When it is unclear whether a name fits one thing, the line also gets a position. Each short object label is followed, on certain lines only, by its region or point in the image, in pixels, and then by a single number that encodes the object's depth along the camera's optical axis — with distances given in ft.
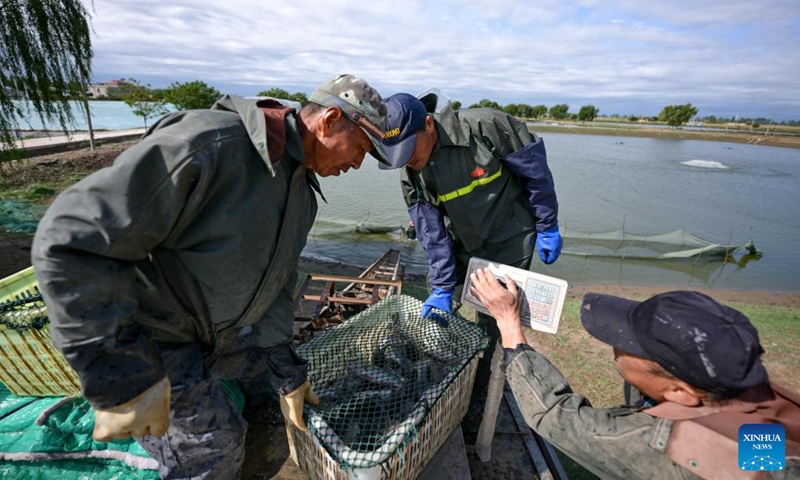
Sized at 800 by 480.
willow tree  25.07
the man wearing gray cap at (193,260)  3.77
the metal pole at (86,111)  35.42
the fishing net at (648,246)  34.32
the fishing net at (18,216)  26.89
